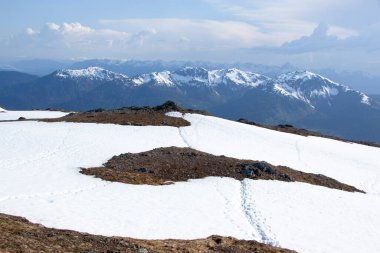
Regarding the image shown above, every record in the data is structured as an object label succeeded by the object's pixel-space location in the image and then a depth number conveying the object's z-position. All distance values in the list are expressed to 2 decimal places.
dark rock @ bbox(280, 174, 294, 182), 43.09
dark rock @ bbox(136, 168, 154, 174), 41.45
